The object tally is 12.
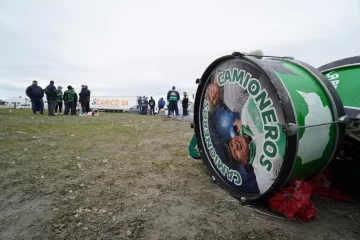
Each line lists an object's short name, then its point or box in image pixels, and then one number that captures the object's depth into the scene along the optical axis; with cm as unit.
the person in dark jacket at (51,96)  1225
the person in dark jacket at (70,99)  1365
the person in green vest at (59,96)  1585
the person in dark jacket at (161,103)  2242
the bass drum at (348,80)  234
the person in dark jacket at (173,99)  1405
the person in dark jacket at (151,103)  2186
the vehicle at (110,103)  3577
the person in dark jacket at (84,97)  1502
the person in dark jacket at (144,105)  2262
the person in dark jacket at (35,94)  1207
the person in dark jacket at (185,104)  1559
